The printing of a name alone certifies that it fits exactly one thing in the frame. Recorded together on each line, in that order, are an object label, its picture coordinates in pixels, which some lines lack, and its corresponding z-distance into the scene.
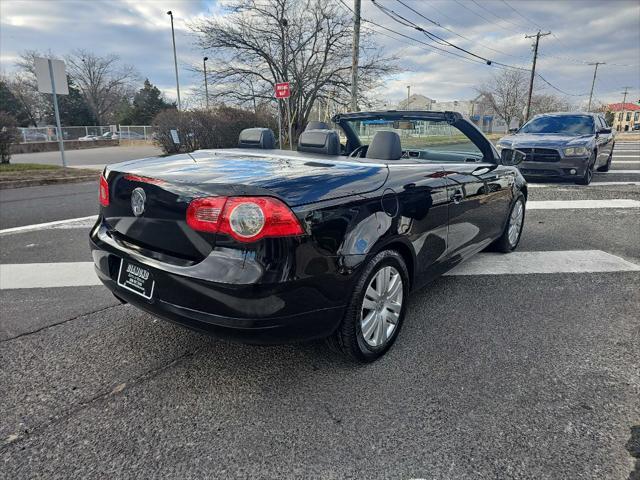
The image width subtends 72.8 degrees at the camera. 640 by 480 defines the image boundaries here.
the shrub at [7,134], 13.09
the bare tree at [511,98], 59.06
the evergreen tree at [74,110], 57.00
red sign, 13.64
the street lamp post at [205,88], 22.41
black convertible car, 2.04
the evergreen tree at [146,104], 58.41
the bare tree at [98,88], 61.41
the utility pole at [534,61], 42.25
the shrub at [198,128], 17.55
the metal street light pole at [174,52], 32.94
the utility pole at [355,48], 17.41
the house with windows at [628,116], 117.38
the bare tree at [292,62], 21.84
